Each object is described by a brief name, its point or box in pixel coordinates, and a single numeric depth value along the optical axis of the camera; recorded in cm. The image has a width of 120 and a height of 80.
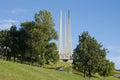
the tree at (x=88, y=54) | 6584
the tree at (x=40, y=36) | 7297
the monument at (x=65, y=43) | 13572
